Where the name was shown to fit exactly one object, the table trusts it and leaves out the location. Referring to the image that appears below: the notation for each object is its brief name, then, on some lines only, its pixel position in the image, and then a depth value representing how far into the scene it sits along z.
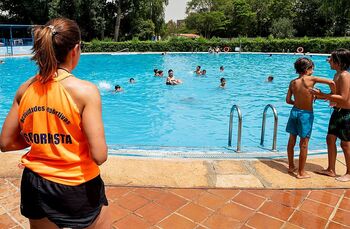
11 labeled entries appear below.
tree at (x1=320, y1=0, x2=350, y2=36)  29.34
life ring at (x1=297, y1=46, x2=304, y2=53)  35.91
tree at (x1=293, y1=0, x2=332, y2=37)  56.47
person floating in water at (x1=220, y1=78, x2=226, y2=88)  16.14
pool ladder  5.69
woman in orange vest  1.73
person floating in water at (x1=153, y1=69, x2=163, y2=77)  19.45
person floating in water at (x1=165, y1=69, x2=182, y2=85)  16.84
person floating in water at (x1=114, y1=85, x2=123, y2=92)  15.15
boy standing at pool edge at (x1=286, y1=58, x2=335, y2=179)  4.49
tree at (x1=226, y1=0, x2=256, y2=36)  62.83
